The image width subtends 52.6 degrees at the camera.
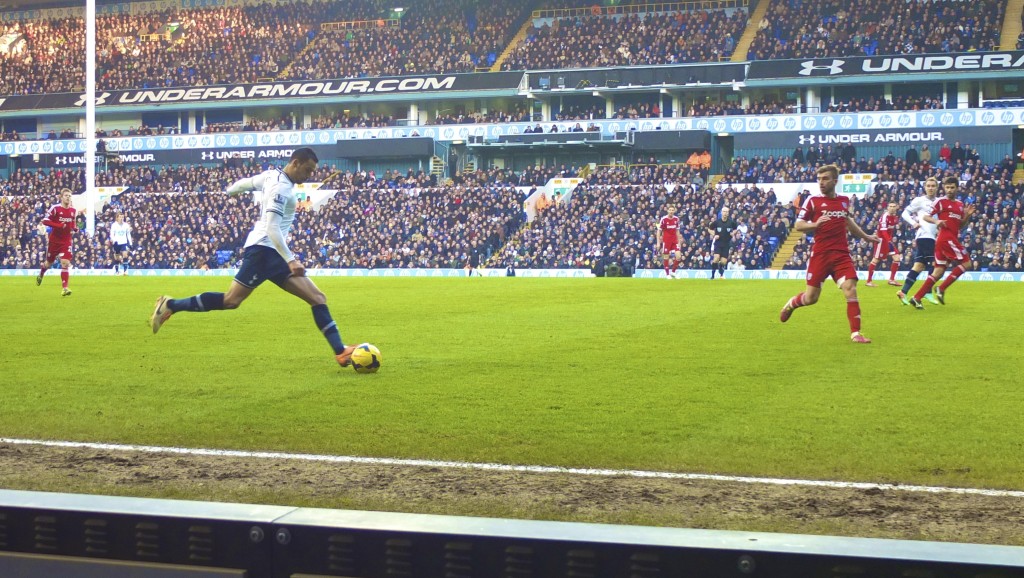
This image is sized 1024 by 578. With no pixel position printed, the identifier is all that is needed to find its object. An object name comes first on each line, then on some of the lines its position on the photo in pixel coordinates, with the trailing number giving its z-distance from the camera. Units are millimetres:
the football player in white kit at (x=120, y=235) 37969
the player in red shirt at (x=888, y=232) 27484
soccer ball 10844
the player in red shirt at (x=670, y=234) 32406
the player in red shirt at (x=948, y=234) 18266
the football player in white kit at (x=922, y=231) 19406
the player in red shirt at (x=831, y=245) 13469
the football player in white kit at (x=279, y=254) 10680
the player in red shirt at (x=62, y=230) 24906
